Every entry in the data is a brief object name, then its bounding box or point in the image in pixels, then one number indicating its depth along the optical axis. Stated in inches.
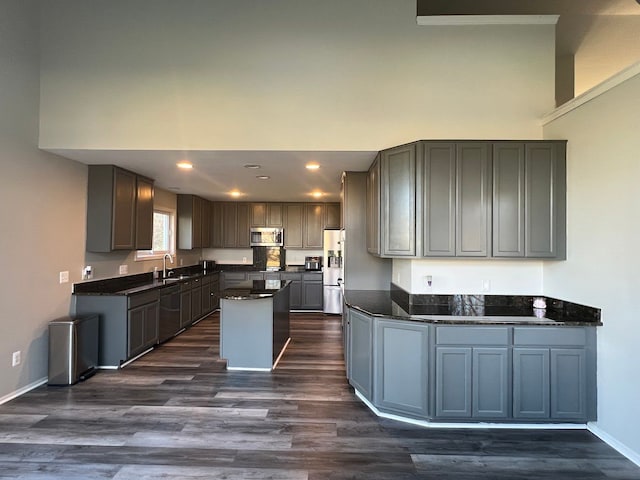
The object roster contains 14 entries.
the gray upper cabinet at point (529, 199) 127.9
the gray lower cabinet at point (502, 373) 112.7
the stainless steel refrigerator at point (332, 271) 285.7
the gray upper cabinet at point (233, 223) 321.1
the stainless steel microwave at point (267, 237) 318.0
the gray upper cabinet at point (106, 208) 175.5
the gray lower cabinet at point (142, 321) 169.9
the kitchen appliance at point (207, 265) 310.6
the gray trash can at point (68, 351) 145.6
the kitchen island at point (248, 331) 165.2
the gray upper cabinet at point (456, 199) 129.8
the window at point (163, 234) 259.4
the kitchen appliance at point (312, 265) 316.5
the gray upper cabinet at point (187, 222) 277.9
